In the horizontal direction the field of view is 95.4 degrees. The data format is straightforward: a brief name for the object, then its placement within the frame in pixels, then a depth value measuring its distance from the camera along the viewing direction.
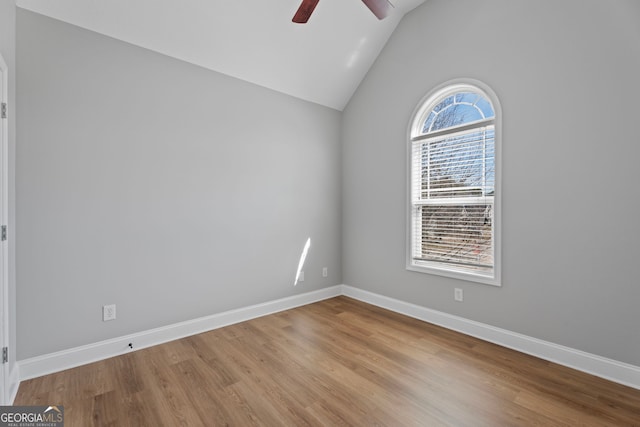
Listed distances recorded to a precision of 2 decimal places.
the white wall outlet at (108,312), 2.46
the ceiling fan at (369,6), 2.20
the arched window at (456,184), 2.82
